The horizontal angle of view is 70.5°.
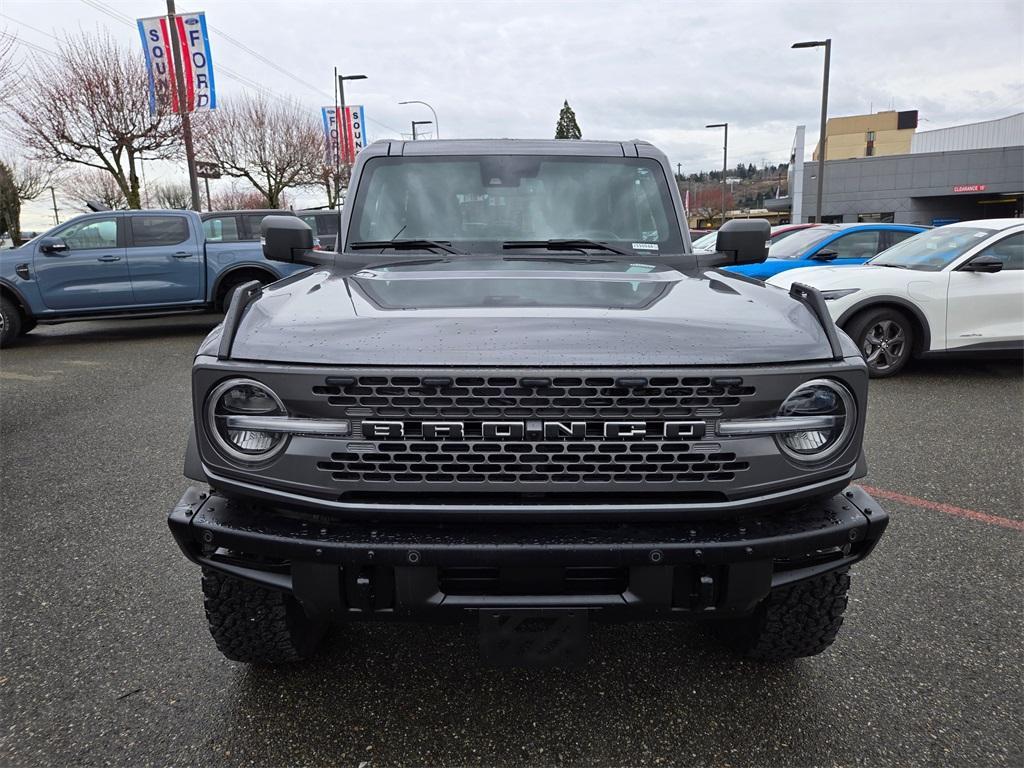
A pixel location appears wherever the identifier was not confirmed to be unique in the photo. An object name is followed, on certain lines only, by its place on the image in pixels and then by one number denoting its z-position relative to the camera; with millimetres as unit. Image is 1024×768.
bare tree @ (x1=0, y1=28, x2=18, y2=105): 14180
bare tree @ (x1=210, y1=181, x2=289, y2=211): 61941
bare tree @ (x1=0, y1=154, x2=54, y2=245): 40250
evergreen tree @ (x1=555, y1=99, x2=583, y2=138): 61812
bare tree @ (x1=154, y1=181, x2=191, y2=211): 60866
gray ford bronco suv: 1813
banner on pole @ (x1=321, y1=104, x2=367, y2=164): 30703
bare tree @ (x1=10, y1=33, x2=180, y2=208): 19422
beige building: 70125
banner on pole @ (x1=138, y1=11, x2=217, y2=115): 17375
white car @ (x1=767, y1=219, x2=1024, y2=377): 6895
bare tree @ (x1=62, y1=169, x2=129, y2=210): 53656
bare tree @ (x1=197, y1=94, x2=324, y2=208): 32094
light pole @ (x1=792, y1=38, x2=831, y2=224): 20875
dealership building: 39812
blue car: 9508
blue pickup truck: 9977
